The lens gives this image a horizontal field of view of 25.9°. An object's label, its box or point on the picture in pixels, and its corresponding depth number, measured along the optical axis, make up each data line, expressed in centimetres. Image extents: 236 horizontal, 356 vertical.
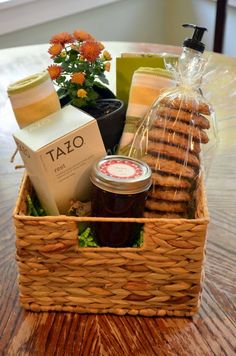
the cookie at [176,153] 73
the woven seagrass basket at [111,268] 66
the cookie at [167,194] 73
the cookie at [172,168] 73
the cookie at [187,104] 75
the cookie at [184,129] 74
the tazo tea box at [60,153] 66
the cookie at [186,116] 75
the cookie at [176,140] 74
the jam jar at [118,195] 64
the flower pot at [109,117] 81
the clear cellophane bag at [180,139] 73
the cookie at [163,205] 73
